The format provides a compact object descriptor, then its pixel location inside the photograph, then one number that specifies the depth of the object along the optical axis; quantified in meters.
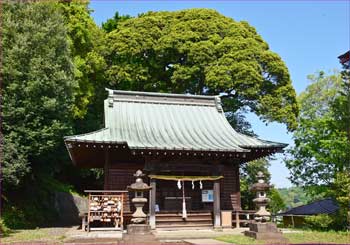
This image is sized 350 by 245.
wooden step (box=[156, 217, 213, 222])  14.23
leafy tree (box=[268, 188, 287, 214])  36.91
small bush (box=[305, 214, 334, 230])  14.23
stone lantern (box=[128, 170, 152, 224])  10.99
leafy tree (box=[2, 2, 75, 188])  15.50
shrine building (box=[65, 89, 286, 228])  13.59
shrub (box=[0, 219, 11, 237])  12.17
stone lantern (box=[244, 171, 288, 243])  10.91
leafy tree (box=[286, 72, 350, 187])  15.33
